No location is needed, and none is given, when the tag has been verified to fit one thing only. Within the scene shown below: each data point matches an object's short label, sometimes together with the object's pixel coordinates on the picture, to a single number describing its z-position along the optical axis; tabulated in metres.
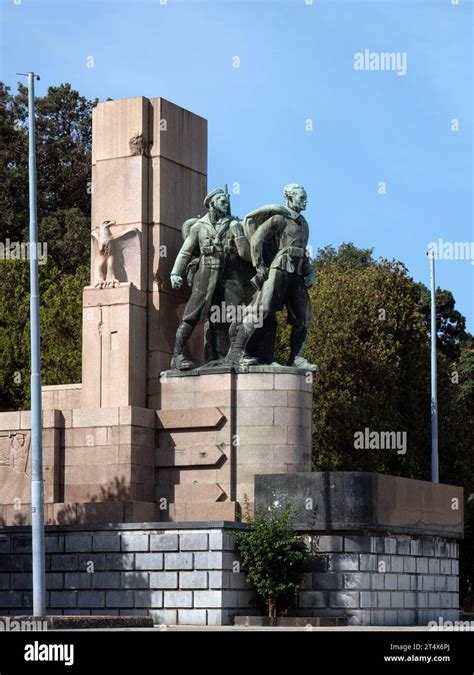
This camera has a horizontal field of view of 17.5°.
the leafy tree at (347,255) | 74.29
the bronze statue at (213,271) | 32.81
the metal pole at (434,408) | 47.59
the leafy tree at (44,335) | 49.53
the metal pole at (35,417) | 26.92
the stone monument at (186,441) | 29.94
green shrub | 29.41
